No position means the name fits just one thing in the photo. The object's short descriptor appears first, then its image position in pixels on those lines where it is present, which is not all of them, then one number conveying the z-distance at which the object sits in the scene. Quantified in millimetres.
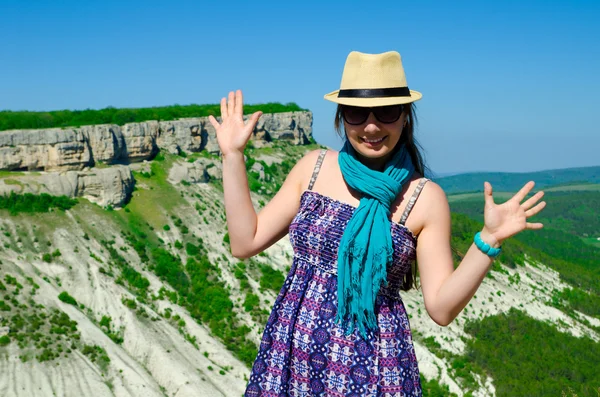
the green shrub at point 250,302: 34709
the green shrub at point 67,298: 29250
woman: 3168
